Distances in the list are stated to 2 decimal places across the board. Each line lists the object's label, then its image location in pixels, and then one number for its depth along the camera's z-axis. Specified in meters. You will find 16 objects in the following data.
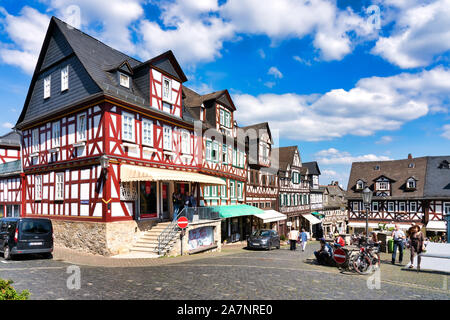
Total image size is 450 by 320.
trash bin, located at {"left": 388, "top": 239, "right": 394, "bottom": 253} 17.86
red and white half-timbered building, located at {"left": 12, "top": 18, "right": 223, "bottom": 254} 16.12
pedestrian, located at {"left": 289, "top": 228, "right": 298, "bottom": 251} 21.64
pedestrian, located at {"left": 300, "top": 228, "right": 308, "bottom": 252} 20.67
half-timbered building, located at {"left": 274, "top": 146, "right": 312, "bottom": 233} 42.12
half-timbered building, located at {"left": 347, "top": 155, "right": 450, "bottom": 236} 40.06
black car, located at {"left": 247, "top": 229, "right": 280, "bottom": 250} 21.59
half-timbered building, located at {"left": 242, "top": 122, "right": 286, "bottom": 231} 33.81
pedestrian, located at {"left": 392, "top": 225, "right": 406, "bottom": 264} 13.76
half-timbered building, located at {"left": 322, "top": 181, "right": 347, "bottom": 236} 56.34
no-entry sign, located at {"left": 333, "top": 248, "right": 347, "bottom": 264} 11.17
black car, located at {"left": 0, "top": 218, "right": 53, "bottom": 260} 12.91
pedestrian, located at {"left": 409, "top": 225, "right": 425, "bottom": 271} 11.66
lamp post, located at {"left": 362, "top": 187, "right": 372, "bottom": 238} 14.20
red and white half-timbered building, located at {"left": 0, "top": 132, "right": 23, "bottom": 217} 25.05
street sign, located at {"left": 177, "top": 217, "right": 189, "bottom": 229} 15.16
